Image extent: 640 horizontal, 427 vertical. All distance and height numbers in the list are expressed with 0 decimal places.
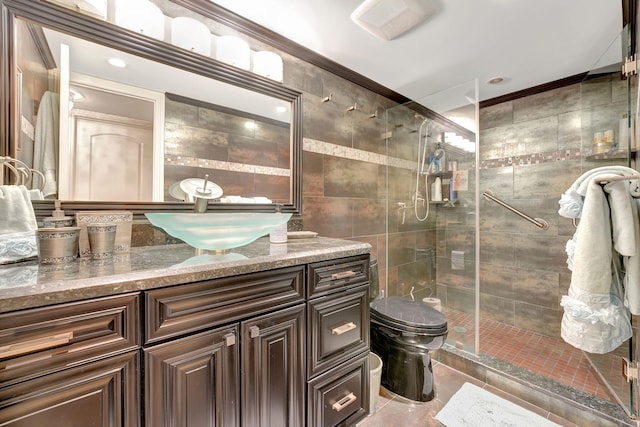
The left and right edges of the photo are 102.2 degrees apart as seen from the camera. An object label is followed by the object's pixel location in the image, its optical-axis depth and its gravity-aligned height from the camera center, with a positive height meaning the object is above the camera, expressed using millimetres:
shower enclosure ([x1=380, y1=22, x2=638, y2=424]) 2107 +32
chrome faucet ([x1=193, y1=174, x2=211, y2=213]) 1309 +69
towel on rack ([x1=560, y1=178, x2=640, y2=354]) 1145 -230
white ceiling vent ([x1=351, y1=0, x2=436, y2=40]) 1344 +1094
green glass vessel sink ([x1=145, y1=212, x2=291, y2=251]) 932 -54
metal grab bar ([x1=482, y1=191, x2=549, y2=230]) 2279 -62
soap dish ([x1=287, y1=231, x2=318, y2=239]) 1508 -124
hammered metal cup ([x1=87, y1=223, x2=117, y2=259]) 936 -98
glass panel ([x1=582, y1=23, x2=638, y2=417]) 1395 +558
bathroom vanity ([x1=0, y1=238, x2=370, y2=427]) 591 -370
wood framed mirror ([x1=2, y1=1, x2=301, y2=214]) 1001 +448
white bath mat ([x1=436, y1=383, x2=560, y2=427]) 1444 -1164
